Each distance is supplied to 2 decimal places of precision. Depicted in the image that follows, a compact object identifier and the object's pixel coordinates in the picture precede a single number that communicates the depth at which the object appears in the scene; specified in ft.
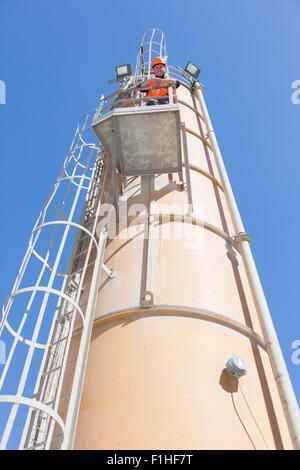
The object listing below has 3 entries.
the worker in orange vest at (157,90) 24.49
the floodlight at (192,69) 41.68
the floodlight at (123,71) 40.47
